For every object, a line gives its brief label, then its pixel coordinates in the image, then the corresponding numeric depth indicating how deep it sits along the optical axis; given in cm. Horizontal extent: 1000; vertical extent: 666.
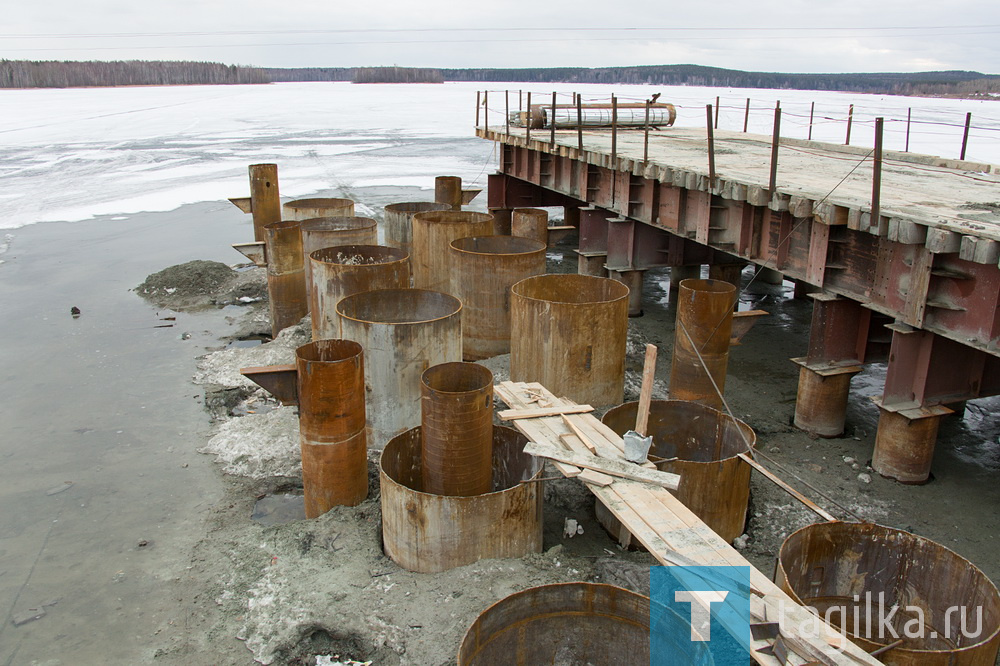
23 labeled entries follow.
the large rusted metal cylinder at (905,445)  748
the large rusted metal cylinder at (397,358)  826
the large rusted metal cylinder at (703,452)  655
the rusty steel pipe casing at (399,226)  1473
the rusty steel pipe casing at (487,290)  1087
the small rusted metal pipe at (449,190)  1761
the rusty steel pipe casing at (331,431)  695
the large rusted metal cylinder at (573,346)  882
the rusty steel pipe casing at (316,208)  1426
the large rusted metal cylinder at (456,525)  597
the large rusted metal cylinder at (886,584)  533
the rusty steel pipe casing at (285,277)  1265
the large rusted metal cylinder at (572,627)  513
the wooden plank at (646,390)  591
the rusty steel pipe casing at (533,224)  1455
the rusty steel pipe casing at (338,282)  1004
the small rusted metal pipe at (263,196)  1552
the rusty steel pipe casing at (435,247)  1249
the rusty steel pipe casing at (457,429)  643
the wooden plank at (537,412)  700
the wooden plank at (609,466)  570
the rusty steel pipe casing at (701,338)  884
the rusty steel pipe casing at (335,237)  1190
